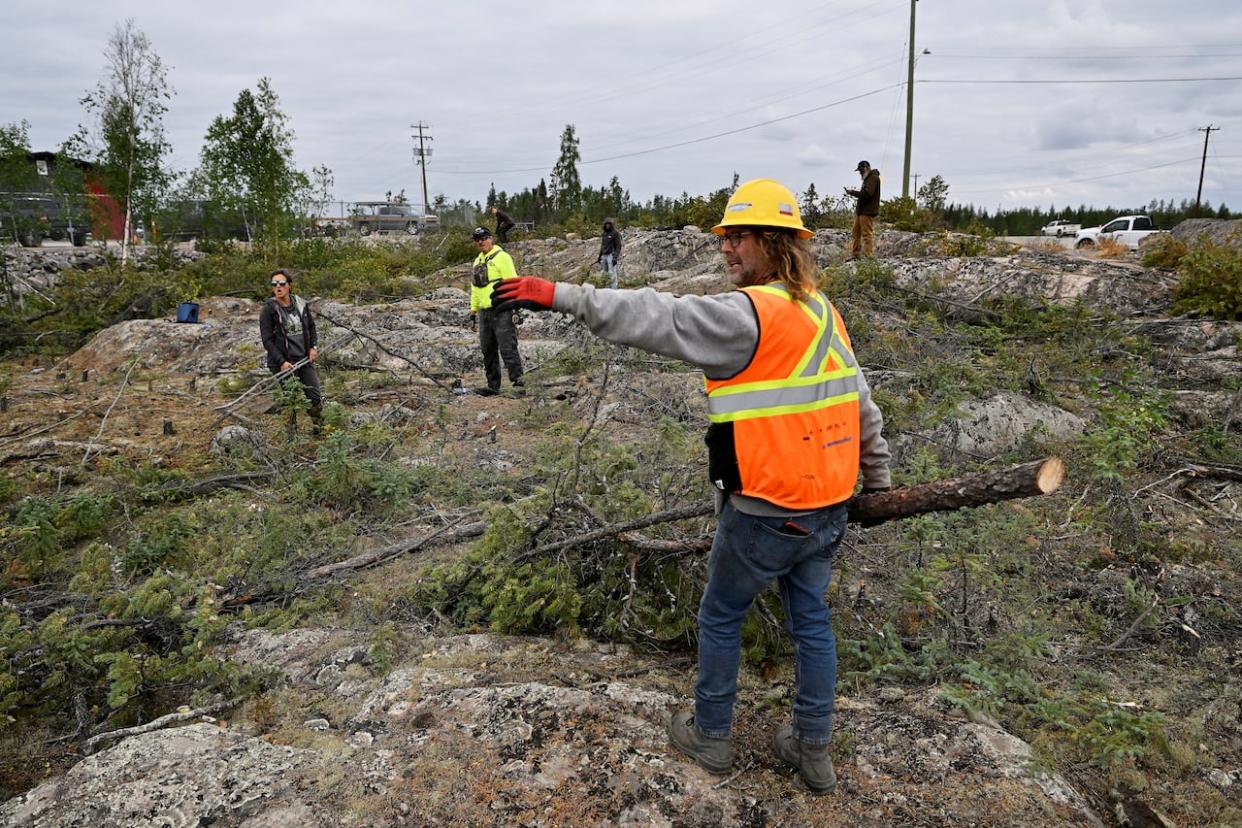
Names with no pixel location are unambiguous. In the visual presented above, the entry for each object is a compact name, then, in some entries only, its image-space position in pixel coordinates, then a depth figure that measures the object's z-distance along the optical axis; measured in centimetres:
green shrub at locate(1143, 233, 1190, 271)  1111
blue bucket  1217
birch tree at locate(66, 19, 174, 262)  1670
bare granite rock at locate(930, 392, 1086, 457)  567
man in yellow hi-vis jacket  774
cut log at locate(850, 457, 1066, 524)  209
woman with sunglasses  649
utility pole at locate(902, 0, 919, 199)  2094
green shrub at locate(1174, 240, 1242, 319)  898
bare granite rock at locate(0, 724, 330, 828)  197
